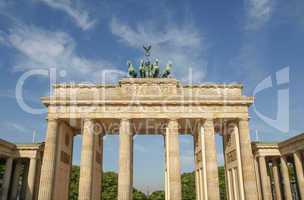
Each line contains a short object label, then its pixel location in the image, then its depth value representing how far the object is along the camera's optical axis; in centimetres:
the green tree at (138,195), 8875
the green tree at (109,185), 8094
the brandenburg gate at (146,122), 3722
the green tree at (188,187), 8728
